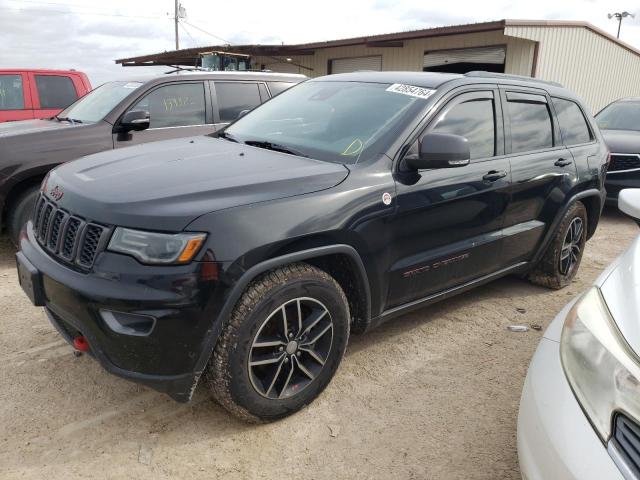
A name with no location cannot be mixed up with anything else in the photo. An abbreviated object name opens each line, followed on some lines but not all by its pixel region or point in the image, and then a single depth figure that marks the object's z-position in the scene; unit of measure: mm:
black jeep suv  2242
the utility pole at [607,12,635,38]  40125
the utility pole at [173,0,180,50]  39972
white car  1426
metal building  13102
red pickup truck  7785
